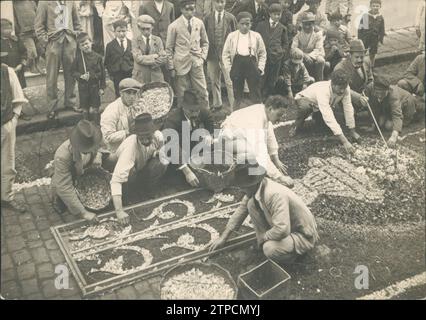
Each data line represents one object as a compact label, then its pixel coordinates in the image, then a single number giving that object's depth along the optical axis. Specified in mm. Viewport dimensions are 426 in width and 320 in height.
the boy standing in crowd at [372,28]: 10273
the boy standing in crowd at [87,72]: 8383
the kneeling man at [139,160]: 7008
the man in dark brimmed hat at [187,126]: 7816
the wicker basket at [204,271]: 6082
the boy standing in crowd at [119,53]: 8414
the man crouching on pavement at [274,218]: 6152
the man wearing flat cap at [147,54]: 8352
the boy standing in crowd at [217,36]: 9109
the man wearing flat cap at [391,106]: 9273
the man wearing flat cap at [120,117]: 7562
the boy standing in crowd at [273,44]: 9484
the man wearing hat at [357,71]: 9414
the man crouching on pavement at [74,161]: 6789
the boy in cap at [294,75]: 10102
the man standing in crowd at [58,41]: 8258
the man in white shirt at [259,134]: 7324
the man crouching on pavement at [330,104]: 8852
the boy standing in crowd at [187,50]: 8656
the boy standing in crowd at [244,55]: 8953
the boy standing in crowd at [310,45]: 10195
